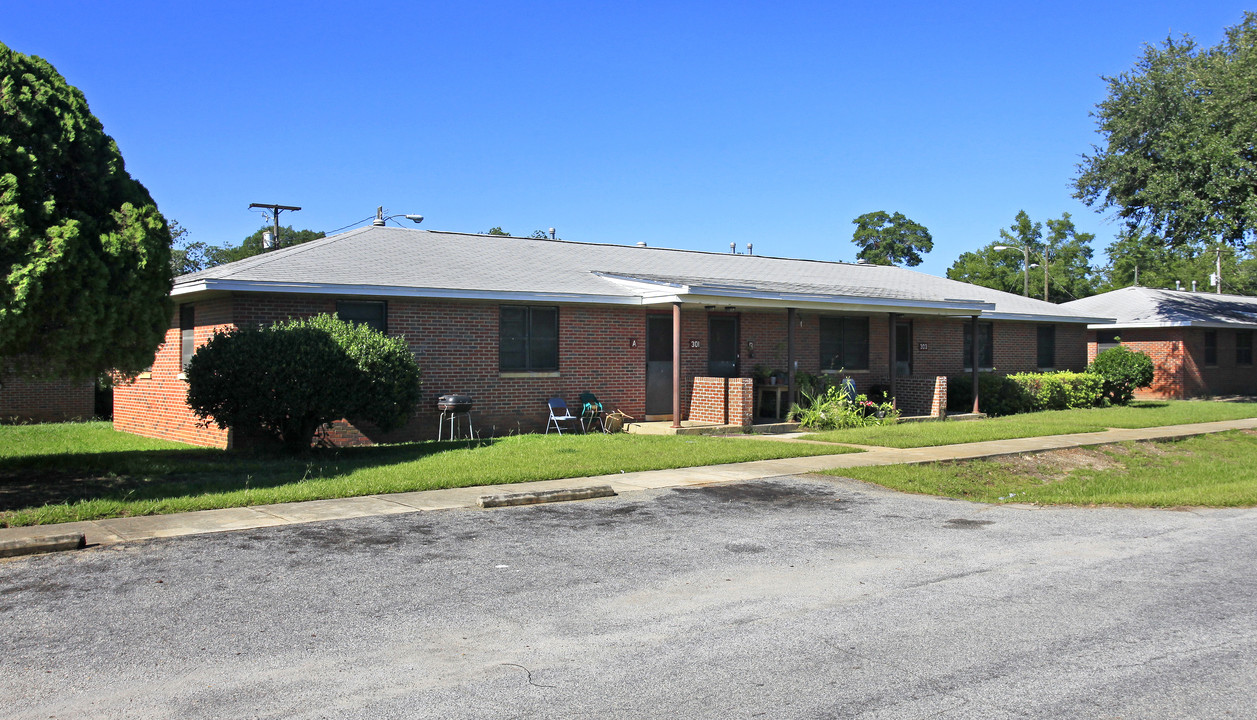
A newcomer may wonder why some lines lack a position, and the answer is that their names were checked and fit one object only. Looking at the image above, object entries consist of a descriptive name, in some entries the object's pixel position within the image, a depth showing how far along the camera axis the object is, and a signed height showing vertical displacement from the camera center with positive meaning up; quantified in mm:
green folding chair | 17828 -809
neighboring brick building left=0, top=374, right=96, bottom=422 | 22031 -821
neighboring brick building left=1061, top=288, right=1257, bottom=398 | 30781 +1080
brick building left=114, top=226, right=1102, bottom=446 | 15870 +928
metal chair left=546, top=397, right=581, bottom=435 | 17438 -797
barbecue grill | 15609 -595
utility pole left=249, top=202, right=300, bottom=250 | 35938 +6221
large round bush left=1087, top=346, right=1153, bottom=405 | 25906 -4
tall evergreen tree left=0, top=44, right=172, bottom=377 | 9023 +1263
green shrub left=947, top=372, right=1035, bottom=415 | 22875 -592
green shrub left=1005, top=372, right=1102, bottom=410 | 23797 -476
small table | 19484 -684
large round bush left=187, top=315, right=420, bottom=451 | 12664 -143
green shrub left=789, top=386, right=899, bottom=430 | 18766 -858
